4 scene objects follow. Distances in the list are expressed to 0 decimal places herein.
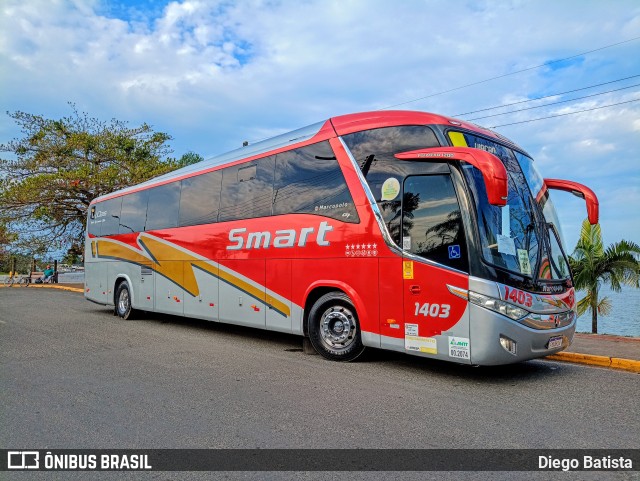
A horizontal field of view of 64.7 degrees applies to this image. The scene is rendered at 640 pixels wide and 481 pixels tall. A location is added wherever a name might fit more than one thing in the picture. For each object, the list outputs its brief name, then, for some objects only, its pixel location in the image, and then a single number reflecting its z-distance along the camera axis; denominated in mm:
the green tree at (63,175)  25141
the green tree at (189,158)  36556
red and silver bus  6062
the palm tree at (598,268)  14133
